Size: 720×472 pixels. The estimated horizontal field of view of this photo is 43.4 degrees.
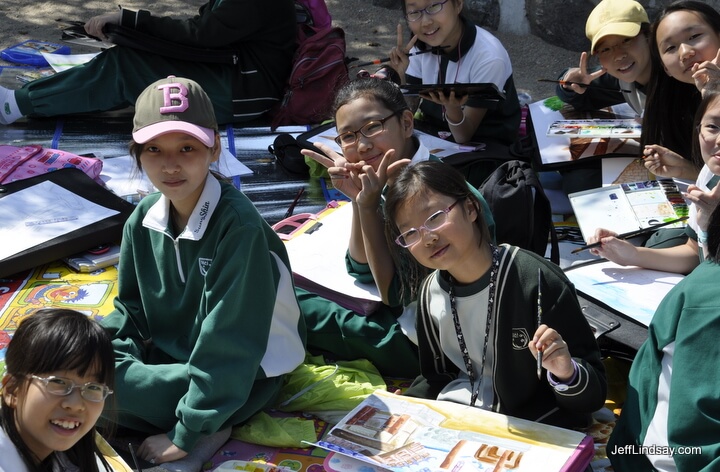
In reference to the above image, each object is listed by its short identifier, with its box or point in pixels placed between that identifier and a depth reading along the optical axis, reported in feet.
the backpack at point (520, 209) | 9.73
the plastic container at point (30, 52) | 18.52
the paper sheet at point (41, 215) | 11.69
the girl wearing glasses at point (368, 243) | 9.32
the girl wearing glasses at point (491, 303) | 7.55
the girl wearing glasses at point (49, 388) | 5.94
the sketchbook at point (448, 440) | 7.14
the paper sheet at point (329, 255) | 9.86
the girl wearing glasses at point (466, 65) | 13.02
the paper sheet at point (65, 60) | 17.43
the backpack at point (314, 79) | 16.03
